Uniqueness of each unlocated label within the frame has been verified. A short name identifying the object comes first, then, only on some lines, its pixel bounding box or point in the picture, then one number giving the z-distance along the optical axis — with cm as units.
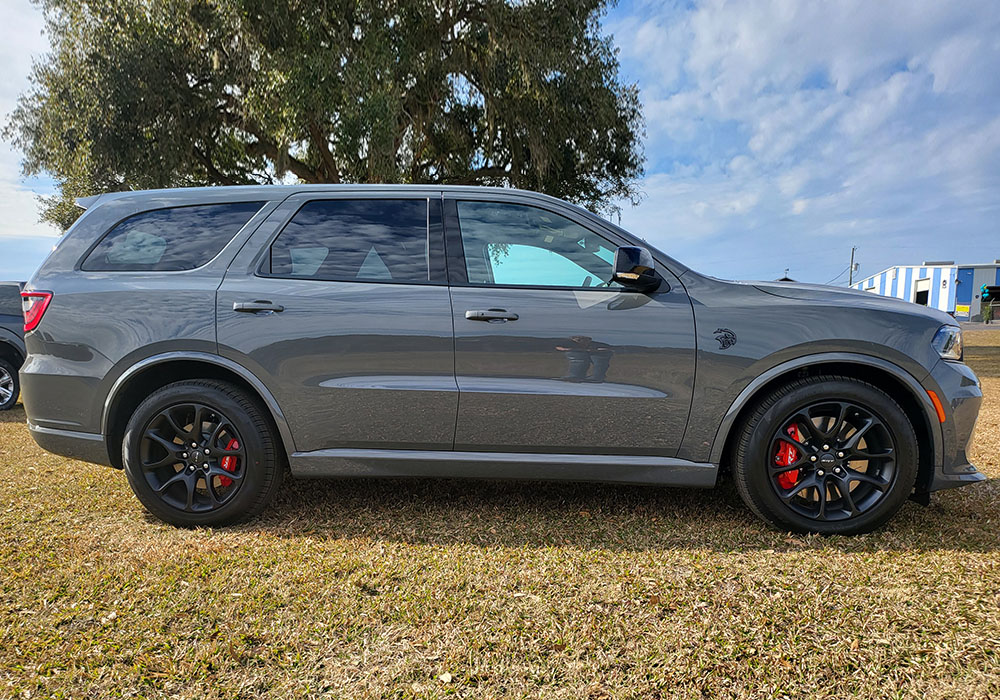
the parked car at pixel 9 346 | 746
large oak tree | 1043
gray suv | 321
